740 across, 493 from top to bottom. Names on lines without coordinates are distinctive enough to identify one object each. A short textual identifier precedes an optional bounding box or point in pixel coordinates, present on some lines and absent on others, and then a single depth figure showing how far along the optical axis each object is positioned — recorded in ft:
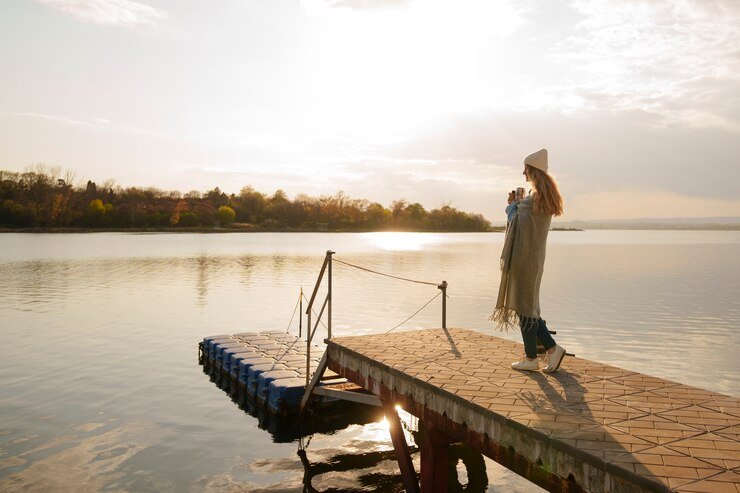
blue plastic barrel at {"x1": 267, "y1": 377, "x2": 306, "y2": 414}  46.03
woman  26.37
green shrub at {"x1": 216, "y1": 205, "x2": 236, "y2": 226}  615.98
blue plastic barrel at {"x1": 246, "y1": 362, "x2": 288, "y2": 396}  51.84
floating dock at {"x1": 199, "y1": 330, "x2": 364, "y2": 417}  46.21
